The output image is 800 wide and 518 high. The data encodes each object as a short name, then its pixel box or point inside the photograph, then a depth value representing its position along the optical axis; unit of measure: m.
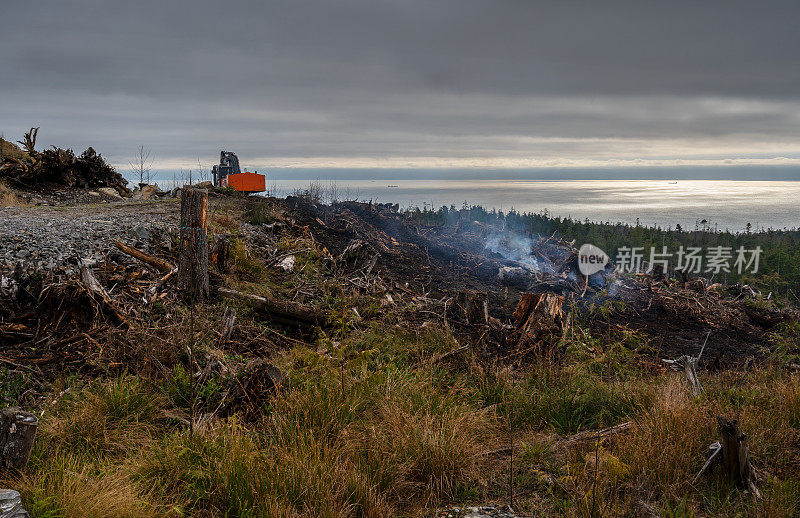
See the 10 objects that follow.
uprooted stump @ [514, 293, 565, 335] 7.36
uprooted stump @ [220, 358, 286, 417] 4.60
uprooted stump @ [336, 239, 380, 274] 10.23
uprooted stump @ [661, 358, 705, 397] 5.19
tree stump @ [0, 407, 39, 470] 3.19
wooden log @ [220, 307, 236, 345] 6.04
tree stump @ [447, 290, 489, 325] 7.86
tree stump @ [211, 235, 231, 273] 7.96
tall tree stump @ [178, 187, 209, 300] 6.56
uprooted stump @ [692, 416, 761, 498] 3.35
